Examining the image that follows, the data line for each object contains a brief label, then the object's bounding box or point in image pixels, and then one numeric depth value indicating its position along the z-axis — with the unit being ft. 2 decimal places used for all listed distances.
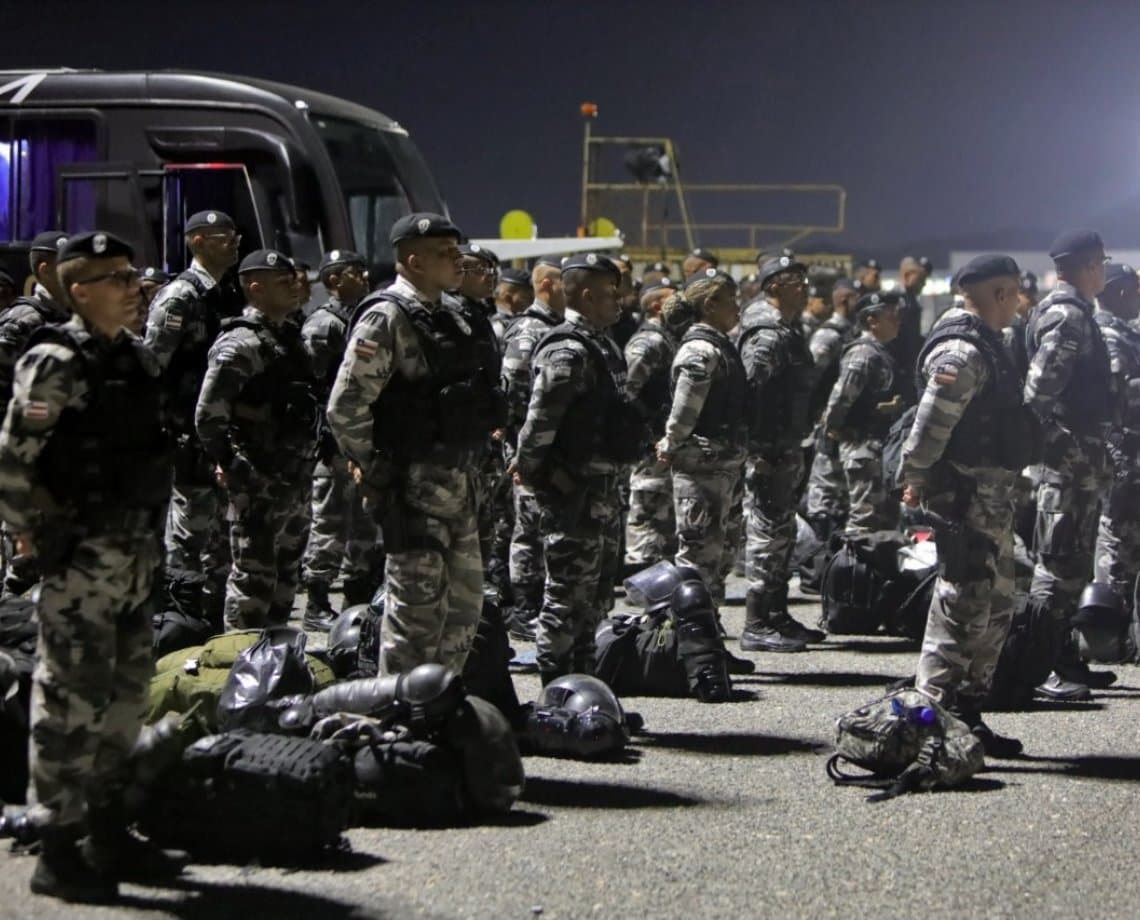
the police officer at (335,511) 28.73
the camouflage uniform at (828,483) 38.01
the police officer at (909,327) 36.65
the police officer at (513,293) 37.40
